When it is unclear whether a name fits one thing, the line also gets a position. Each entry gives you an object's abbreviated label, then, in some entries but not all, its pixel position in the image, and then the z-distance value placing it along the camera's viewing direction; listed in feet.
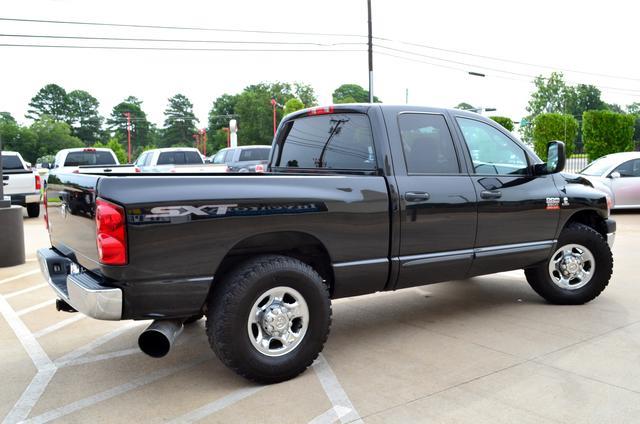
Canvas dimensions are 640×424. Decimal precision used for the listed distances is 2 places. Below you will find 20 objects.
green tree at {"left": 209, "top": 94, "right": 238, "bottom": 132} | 371.97
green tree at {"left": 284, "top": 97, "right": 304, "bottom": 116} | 172.96
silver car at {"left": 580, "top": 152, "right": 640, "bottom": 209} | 45.03
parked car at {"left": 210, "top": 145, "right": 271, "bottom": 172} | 64.71
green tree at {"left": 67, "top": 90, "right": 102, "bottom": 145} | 355.56
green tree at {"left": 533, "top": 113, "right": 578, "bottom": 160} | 88.38
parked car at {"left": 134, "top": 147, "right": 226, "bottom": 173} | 64.69
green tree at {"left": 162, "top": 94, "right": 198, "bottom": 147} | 396.57
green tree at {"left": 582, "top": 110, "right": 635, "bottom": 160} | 81.41
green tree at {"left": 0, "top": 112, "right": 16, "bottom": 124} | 310.96
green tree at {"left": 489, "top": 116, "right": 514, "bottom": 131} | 86.48
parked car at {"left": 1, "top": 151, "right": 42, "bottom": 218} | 48.49
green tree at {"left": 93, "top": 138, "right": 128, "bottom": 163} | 228.80
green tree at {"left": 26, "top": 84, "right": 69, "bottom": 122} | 355.58
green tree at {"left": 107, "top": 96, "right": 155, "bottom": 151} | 379.55
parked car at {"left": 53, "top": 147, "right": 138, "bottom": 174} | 58.23
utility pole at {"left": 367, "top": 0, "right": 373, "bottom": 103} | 92.77
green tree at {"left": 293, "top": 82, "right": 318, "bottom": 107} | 324.60
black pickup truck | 11.07
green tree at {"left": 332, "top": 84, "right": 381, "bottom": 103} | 391.26
